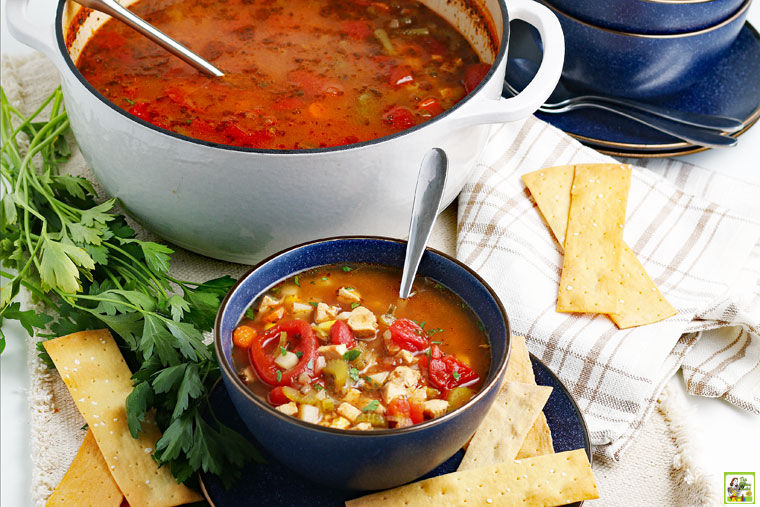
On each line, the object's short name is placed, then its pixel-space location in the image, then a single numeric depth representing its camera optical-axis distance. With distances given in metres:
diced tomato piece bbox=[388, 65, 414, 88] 1.04
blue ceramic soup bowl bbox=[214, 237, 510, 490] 0.80
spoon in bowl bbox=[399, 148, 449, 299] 0.90
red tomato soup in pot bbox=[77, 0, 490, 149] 0.99
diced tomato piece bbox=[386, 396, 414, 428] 0.82
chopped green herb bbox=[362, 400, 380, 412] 0.83
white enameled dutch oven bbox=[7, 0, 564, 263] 0.92
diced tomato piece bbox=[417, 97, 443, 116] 1.02
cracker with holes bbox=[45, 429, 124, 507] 0.87
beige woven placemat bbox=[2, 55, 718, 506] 0.90
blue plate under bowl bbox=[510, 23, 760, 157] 1.10
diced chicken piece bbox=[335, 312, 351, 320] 0.87
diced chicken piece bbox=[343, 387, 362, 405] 0.84
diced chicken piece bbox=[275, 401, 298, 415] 0.82
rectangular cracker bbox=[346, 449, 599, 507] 0.84
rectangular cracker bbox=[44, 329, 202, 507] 0.87
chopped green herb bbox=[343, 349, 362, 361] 0.85
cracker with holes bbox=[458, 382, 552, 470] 0.87
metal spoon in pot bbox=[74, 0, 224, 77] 1.01
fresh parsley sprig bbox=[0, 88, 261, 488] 0.86
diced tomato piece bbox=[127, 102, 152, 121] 0.99
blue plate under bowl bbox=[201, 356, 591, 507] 0.85
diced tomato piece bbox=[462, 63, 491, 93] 1.05
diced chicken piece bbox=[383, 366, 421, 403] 0.83
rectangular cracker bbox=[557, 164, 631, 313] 0.98
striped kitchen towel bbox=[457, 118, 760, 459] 0.95
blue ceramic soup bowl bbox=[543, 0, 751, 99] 1.07
